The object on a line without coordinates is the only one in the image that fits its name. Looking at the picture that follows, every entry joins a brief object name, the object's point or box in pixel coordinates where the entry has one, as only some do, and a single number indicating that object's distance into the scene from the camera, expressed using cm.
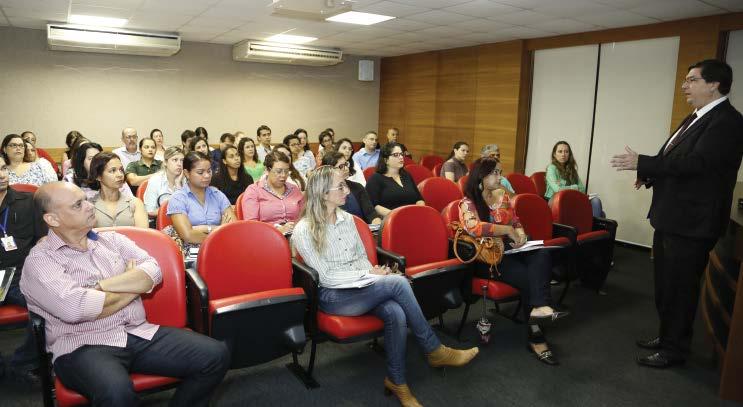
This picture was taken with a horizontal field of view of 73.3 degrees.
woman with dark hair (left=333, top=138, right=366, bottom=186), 573
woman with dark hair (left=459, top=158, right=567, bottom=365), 325
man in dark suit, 298
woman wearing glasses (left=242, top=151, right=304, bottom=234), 383
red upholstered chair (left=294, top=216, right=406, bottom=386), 263
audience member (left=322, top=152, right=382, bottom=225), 422
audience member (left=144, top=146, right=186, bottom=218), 416
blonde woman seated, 267
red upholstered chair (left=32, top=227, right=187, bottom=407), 235
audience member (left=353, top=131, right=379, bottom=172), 707
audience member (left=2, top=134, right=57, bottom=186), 511
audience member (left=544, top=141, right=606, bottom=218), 575
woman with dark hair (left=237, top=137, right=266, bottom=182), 575
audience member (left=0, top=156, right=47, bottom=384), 269
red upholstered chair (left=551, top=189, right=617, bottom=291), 413
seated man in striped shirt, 193
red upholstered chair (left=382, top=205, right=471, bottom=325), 302
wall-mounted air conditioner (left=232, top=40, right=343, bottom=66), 871
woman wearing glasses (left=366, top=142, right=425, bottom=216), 462
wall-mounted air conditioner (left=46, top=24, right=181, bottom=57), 718
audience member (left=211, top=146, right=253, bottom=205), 495
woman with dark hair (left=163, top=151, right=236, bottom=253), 323
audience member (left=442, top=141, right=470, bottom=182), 634
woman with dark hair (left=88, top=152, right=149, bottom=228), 329
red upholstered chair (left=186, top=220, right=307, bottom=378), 237
